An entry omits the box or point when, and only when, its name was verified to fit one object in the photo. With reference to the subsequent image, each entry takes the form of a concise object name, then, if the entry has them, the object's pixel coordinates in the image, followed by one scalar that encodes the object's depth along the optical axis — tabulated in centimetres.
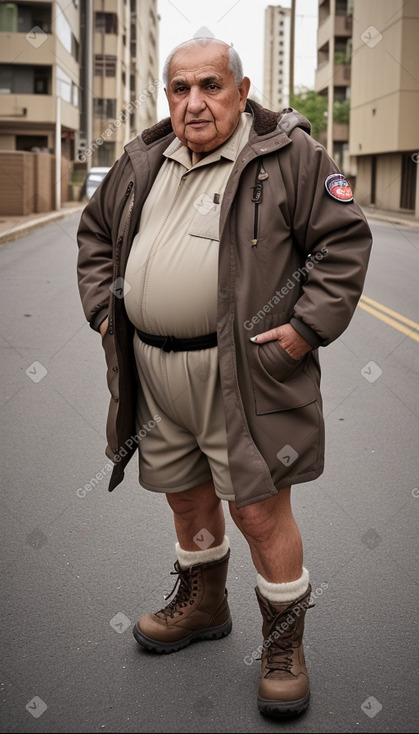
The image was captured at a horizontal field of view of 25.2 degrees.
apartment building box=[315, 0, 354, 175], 5916
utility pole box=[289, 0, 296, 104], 4516
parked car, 3978
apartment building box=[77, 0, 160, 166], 5859
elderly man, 280
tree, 6328
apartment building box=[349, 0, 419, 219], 3838
